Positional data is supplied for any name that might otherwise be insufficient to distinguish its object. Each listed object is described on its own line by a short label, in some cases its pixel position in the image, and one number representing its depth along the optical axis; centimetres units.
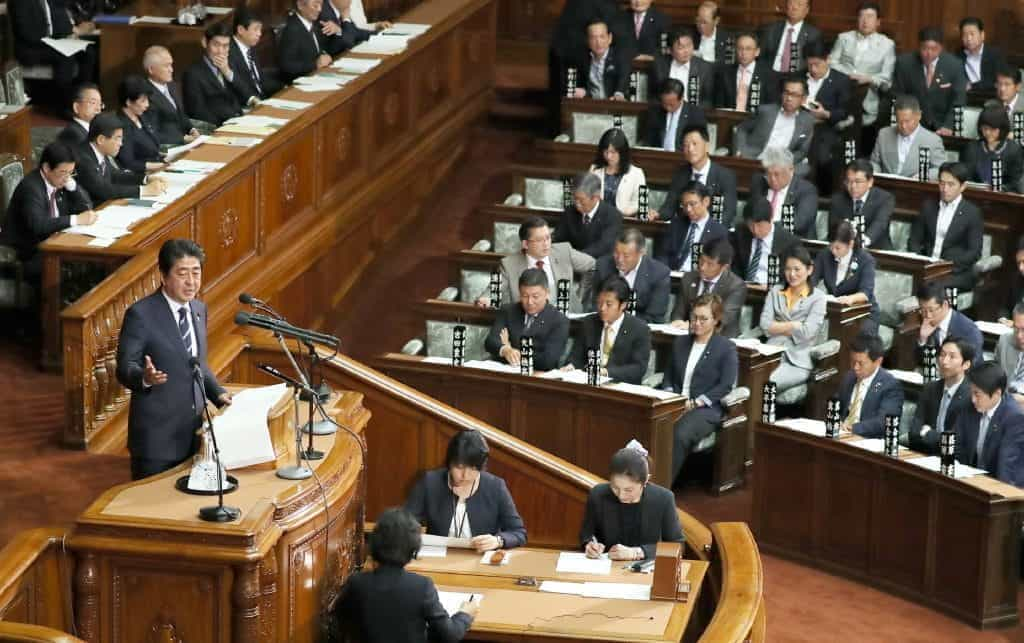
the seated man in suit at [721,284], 1691
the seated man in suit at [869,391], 1545
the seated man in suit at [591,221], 1812
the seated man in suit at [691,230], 1800
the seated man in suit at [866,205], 1870
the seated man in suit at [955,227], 1861
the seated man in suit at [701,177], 1895
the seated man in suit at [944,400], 1517
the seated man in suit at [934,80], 2123
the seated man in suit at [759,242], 1795
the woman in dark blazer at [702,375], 1605
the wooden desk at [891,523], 1409
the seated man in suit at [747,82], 2106
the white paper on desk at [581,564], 1163
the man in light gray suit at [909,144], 1991
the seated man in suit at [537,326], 1612
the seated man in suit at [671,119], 2041
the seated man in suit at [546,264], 1703
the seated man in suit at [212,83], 1886
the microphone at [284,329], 959
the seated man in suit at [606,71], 2156
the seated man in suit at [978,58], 2155
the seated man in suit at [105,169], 1511
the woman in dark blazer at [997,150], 1966
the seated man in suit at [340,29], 2091
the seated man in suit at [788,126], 2009
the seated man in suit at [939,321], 1641
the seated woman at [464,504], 1228
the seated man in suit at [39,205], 1430
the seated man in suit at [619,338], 1605
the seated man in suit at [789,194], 1876
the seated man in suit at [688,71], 2111
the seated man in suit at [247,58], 1944
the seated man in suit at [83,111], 1587
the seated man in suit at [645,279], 1703
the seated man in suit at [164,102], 1803
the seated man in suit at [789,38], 2187
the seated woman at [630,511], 1212
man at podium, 1087
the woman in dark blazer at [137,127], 1680
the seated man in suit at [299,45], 2037
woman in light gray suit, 1691
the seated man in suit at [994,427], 1468
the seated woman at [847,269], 1761
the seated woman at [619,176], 1900
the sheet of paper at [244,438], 1004
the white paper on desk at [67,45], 2125
